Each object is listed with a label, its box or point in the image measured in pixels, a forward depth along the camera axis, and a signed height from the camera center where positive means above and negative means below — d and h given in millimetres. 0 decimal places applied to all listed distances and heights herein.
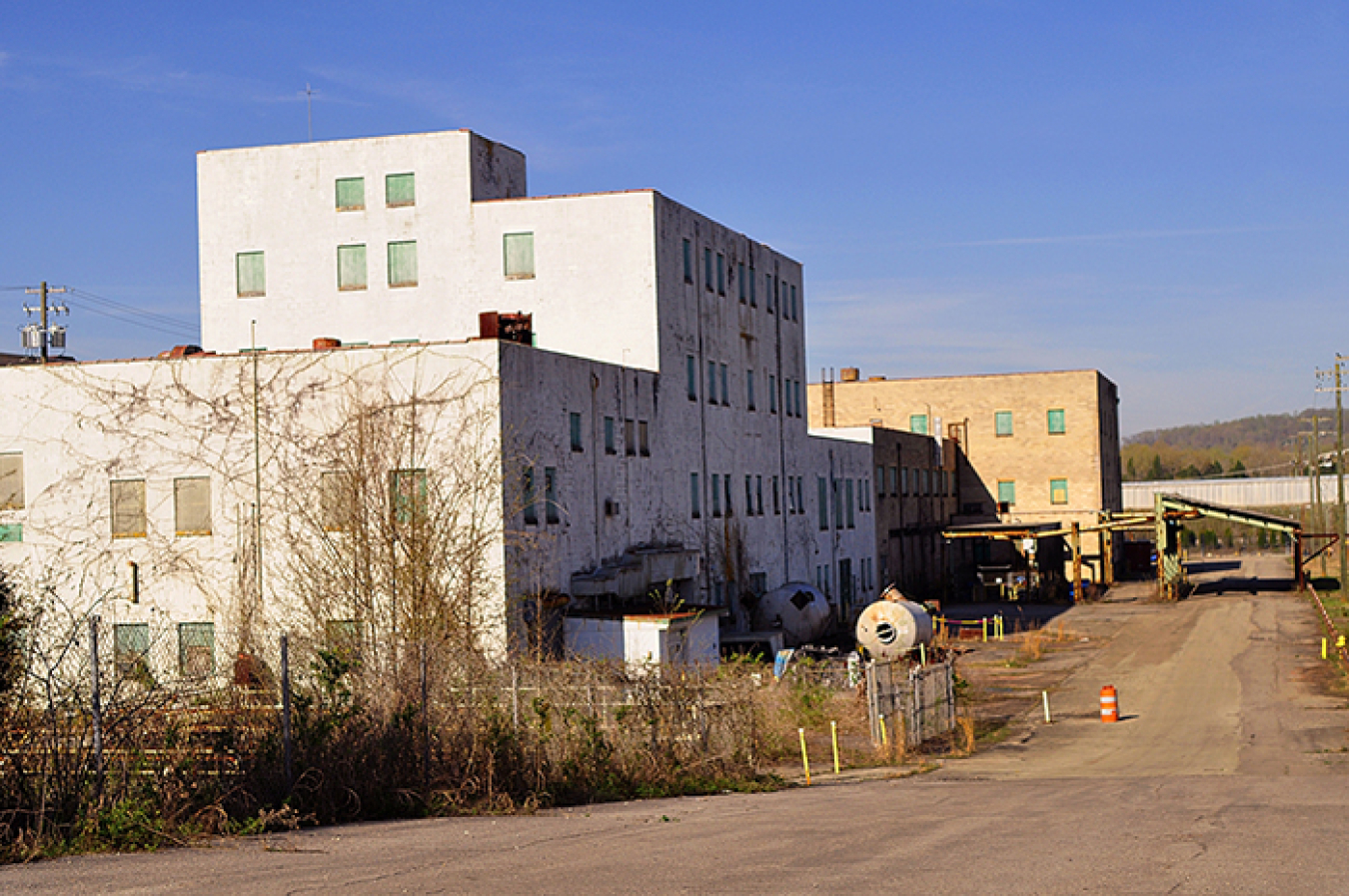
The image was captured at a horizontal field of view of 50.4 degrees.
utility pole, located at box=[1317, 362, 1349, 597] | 63975 +606
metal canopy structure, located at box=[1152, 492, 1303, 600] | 71188 -1845
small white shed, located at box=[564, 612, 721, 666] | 31375 -2869
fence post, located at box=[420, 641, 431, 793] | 16734 -2752
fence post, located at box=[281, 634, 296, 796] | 15359 -2110
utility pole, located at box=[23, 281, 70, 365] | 59875 +8621
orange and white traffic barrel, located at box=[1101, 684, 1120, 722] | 31719 -4744
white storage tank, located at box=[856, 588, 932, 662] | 42062 -3862
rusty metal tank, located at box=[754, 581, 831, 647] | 44312 -3466
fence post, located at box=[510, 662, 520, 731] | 18406 -2421
